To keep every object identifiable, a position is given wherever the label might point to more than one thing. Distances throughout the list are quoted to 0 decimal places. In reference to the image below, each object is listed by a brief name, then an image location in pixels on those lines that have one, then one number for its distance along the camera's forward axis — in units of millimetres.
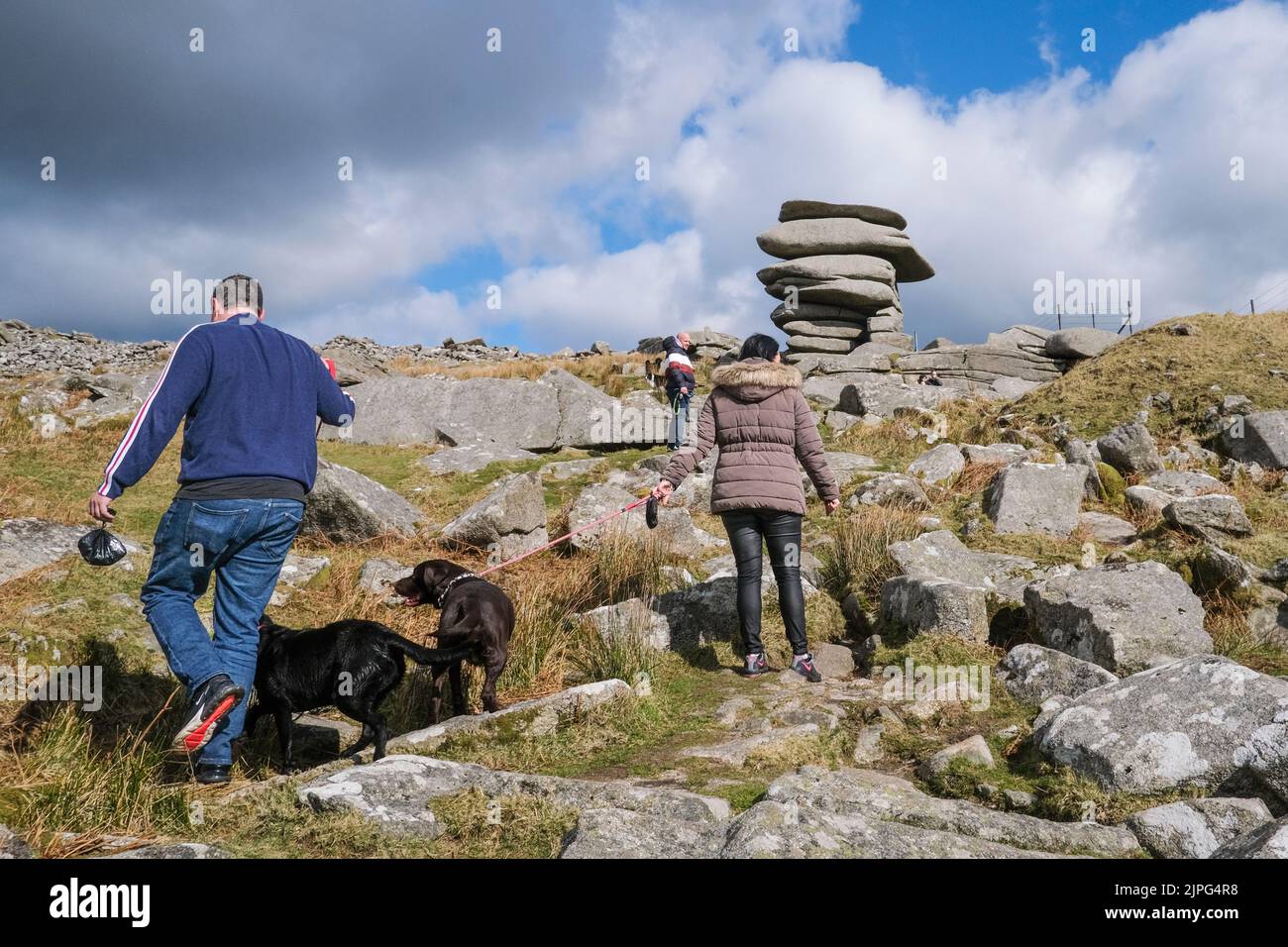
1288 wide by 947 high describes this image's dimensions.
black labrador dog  4484
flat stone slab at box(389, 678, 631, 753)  4625
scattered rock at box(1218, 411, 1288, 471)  10602
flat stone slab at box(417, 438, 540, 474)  11914
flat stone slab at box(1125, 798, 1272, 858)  3139
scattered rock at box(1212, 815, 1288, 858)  2475
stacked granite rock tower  25875
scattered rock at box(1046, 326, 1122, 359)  23078
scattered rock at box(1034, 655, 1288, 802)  3631
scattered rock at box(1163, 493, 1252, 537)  7535
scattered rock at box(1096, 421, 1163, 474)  10766
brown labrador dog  5266
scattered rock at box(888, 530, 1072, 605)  6777
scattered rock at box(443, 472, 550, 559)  8438
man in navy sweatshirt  3785
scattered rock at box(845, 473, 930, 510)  9642
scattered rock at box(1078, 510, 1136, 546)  8353
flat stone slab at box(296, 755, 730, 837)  3344
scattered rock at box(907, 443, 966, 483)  10914
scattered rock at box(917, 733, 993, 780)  4203
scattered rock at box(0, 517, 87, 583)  5906
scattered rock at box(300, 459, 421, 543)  8366
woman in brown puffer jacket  5805
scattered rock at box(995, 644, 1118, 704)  4914
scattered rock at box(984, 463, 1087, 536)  8703
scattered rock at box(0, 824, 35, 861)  2775
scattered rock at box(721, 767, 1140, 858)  2828
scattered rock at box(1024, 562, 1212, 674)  5305
